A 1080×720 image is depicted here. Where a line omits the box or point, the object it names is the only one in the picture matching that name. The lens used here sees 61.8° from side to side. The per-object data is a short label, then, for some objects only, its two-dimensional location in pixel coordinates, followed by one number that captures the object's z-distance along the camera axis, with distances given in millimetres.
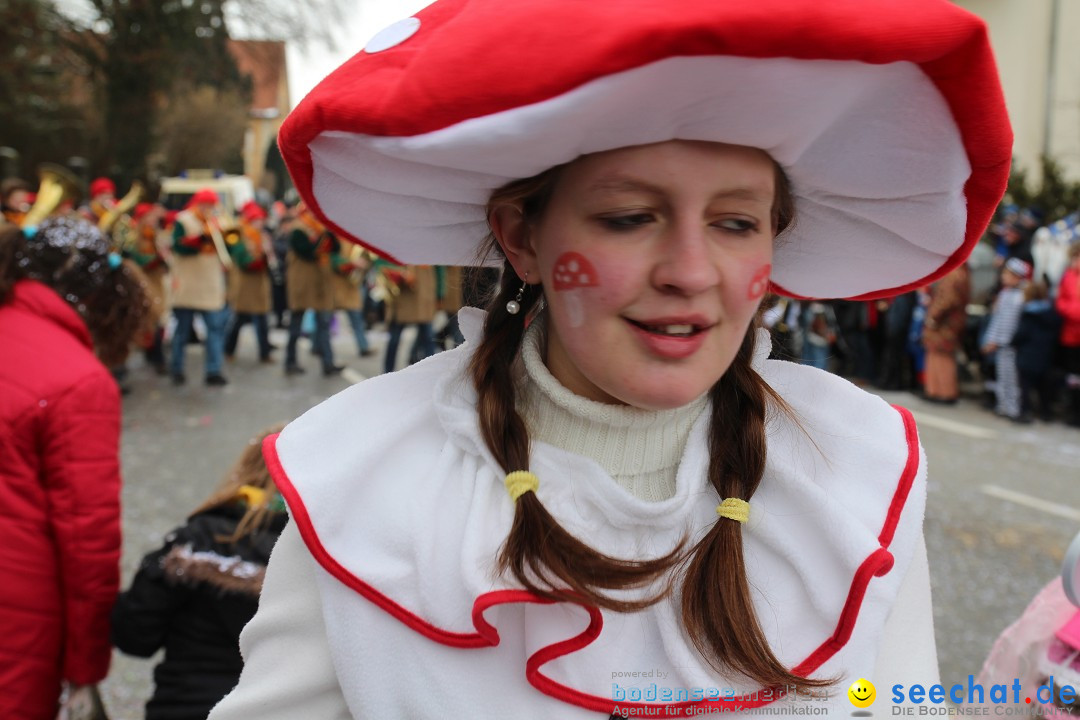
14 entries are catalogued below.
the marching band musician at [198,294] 8773
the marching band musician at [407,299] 8625
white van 17516
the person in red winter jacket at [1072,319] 8086
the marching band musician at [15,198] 7906
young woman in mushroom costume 989
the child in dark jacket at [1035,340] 8195
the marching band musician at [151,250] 8930
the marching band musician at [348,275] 9188
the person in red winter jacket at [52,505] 2195
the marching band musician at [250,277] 9445
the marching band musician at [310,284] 9164
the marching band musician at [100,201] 9562
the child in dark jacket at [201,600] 2213
